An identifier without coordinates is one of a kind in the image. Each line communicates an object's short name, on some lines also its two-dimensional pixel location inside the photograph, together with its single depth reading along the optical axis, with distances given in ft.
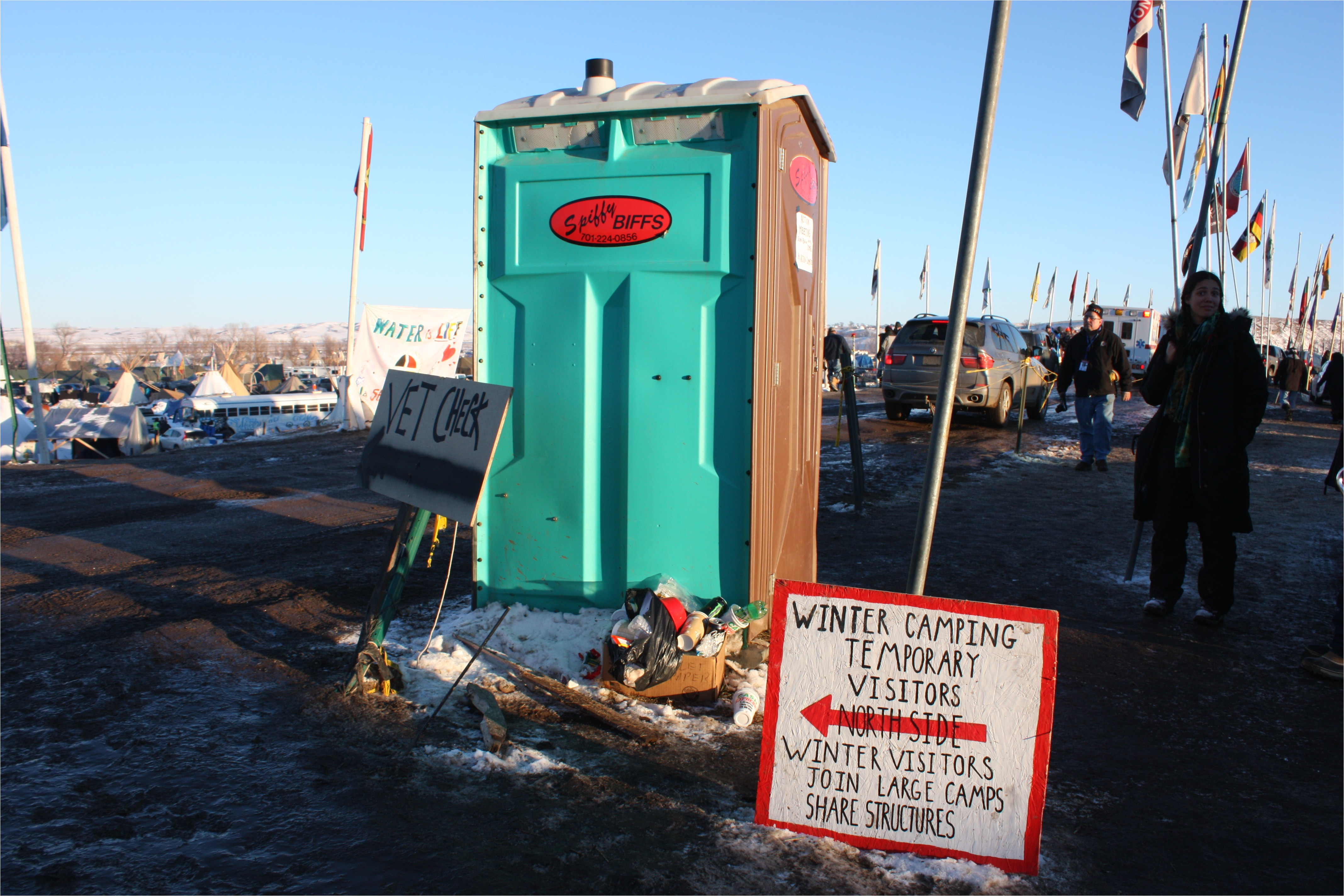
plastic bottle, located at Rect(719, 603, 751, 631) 12.59
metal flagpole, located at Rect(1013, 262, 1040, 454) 37.24
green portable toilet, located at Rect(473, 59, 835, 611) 12.71
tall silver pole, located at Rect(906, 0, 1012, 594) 7.84
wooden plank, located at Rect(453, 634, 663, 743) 10.99
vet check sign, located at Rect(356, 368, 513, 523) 11.12
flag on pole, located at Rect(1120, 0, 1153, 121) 39.47
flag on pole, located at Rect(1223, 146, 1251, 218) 62.54
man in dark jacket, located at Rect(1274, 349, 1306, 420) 70.08
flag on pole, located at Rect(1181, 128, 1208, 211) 56.24
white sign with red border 8.39
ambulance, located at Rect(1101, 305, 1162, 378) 112.88
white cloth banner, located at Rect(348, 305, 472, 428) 51.01
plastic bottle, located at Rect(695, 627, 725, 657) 12.03
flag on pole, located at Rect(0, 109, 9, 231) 42.98
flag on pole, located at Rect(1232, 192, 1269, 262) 70.44
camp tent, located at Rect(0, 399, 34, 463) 48.15
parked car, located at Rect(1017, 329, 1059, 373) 74.98
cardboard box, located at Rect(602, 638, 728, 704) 12.09
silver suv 44.73
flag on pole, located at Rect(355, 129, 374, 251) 51.72
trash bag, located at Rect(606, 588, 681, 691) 11.84
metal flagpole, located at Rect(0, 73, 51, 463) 41.06
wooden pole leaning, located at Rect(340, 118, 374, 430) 51.72
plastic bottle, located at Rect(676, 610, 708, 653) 12.09
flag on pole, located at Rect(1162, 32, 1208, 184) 45.21
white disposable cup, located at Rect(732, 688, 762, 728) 11.32
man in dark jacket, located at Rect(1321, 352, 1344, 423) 39.50
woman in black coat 15.02
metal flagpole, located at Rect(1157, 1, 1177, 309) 45.03
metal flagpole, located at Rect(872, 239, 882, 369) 152.25
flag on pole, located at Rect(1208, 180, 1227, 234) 58.59
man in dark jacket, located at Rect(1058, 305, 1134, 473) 31.94
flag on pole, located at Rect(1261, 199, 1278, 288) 108.99
